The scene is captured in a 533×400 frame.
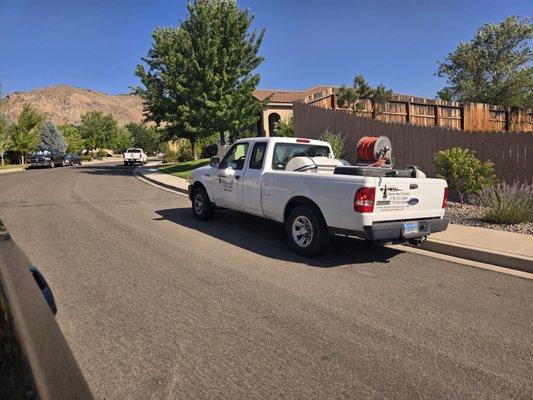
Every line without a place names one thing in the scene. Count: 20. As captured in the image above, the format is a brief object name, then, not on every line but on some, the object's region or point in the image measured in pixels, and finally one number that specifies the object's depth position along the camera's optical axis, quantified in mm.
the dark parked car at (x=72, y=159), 43988
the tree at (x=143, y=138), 85062
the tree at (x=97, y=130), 74812
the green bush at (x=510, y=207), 8570
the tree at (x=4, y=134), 42375
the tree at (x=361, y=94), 16906
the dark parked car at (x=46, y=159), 39719
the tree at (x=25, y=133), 46812
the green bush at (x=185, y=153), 37188
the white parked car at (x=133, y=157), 40969
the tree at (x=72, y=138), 64238
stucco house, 34844
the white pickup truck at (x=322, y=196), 6105
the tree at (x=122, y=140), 80744
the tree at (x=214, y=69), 22422
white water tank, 7645
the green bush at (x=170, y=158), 39250
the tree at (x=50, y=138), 57762
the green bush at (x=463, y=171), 9867
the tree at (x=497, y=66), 36022
